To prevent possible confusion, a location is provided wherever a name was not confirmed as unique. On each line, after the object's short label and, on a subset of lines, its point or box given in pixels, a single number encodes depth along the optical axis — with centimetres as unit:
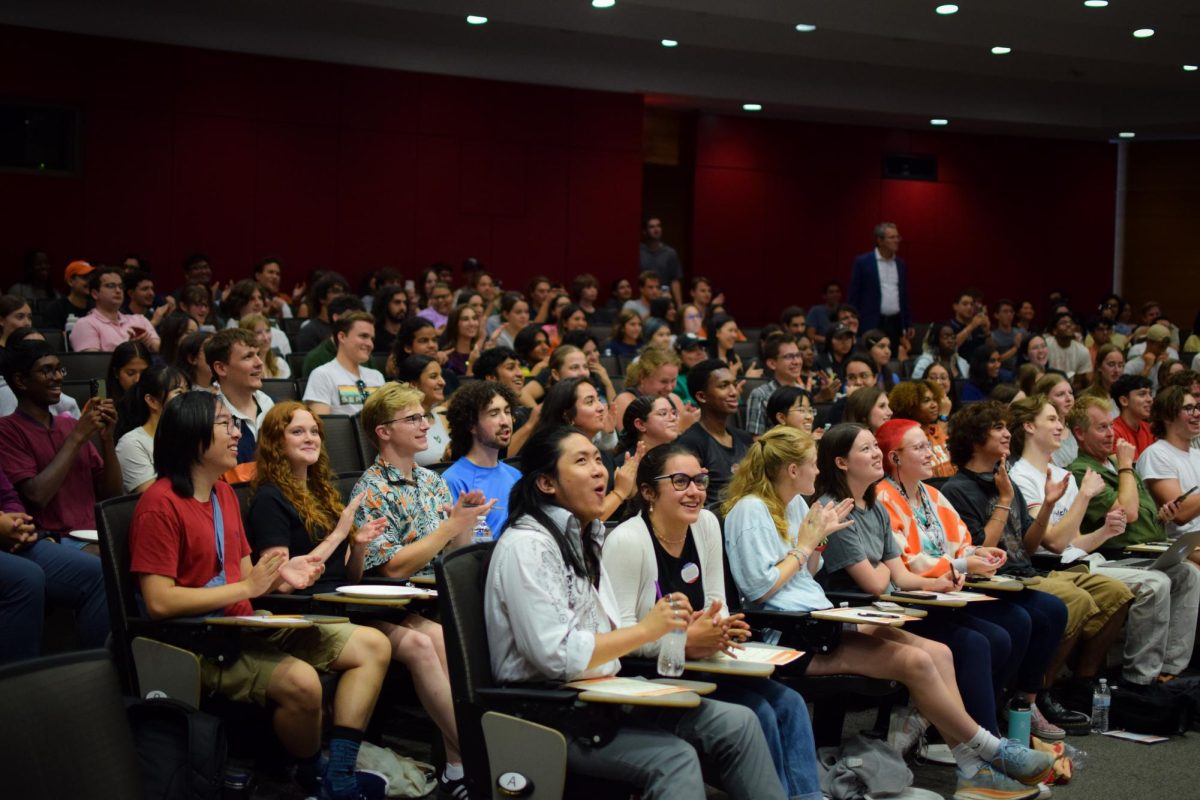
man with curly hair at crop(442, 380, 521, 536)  461
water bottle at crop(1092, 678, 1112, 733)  509
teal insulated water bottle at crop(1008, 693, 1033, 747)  460
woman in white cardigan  355
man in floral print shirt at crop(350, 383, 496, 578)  405
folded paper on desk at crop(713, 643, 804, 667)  340
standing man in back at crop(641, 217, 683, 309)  1318
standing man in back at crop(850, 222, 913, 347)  1159
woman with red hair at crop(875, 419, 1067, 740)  470
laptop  554
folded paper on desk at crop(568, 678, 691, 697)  288
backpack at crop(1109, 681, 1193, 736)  508
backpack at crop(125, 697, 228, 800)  271
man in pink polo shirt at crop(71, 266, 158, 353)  758
